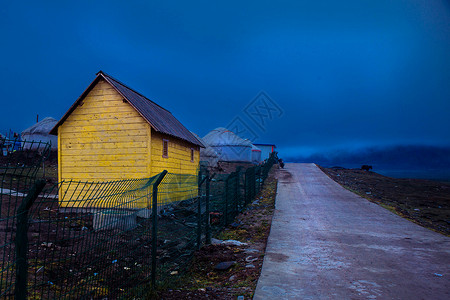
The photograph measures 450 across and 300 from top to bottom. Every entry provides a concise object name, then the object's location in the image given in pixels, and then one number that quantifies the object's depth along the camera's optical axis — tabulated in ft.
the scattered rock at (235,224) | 28.35
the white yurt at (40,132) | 104.94
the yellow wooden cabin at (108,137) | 40.47
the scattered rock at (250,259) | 17.96
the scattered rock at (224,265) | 16.61
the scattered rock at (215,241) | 21.84
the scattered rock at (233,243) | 21.68
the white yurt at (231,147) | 117.70
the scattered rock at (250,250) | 19.90
